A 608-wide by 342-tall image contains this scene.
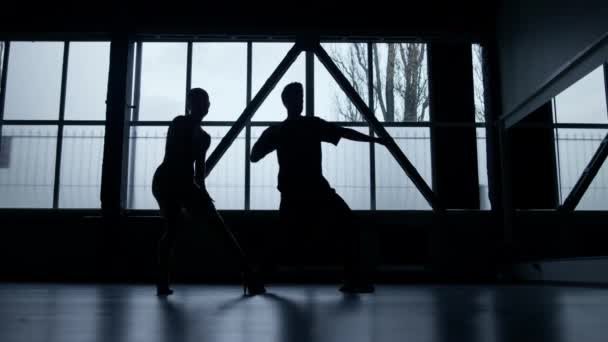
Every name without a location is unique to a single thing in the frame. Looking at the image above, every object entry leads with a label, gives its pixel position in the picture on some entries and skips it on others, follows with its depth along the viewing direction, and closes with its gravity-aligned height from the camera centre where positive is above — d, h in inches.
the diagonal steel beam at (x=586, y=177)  214.2 +22.0
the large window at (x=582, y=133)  232.2 +44.5
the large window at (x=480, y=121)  247.0 +51.4
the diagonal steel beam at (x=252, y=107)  221.9 +52.0
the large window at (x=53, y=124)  233.9 +46.4
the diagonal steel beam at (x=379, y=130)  221.1 +42.2
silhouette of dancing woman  114.5 +8.4
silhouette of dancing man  126.9 +13.5
